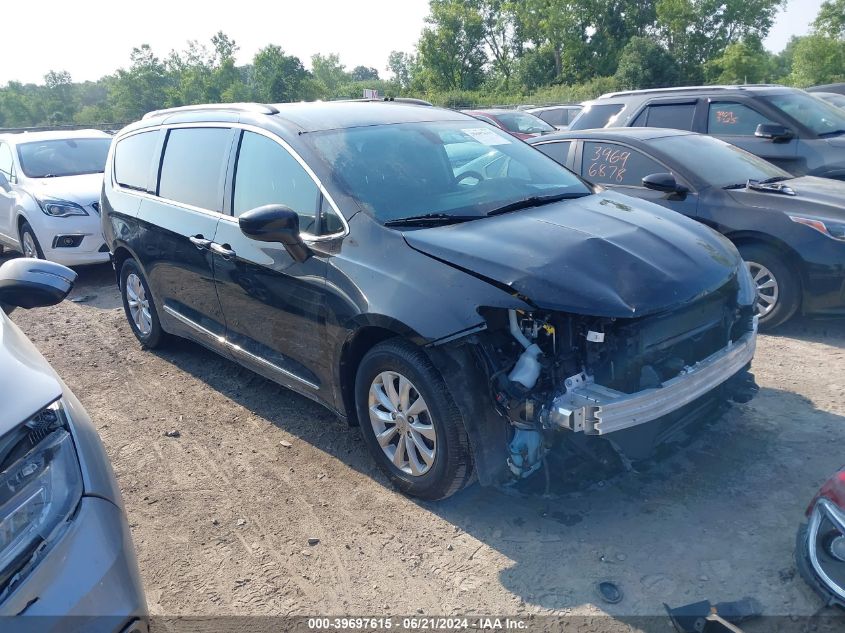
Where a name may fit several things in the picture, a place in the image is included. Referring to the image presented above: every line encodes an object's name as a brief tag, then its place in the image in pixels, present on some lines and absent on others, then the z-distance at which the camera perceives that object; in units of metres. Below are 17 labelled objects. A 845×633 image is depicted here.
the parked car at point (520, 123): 15.16
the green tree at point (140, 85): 62.72
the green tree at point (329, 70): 99.62
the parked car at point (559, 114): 17.16
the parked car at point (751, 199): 5.17
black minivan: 3.03
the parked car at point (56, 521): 1.78
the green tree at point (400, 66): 78.49
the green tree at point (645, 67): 47.53
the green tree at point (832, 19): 44.81
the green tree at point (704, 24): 53.50
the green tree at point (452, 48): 62.72
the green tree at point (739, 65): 46.41
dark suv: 7.25
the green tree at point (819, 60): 43.78
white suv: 8.27
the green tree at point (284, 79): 55.06
